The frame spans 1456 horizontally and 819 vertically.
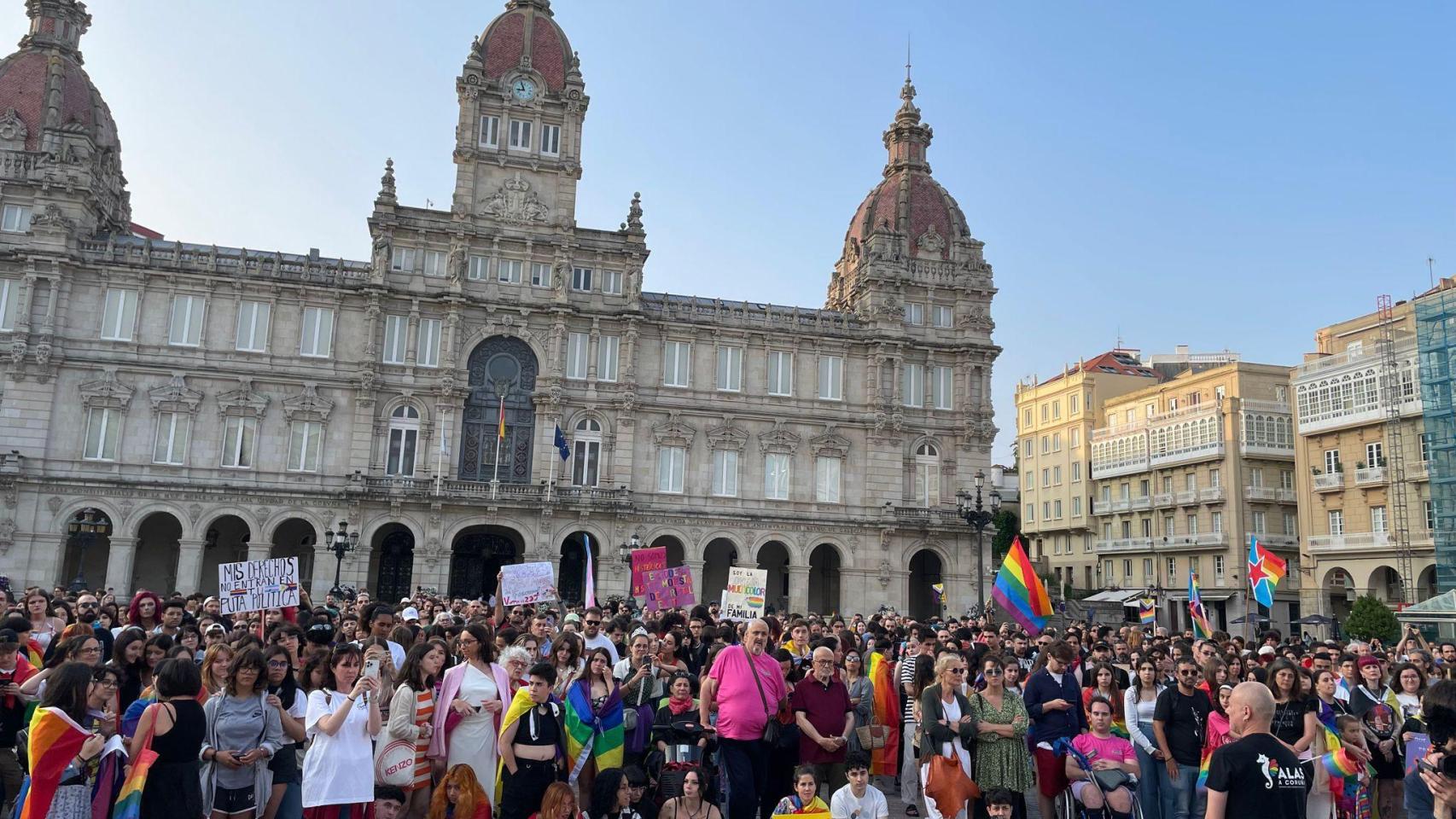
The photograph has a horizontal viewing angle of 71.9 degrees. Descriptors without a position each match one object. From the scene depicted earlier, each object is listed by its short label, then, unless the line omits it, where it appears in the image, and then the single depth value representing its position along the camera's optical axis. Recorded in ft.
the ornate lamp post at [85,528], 123.80
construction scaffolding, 124.47
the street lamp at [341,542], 108.68
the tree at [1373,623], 119.44
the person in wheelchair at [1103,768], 31.22
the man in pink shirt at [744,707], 31.40
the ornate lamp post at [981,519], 87.92
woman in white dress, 27.89
